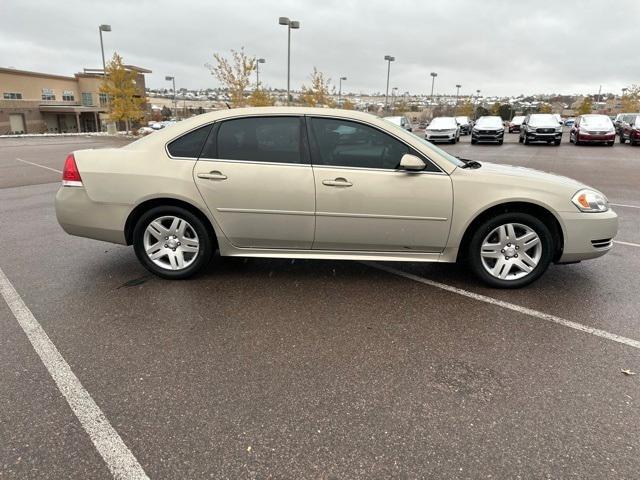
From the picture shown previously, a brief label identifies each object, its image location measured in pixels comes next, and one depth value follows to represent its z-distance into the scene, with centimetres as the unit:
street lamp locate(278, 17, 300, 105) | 2223
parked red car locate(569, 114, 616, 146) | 2394
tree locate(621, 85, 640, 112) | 5347
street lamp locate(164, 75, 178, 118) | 5347
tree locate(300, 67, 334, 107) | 3460
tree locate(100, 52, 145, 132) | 3372
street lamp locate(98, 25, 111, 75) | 3022
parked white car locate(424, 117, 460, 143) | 2600
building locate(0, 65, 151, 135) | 5306
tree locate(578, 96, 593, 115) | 6794
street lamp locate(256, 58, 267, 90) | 2614
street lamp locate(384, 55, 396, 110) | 3988
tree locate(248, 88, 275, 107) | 2675
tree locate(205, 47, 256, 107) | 2522
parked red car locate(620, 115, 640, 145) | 2409
